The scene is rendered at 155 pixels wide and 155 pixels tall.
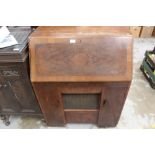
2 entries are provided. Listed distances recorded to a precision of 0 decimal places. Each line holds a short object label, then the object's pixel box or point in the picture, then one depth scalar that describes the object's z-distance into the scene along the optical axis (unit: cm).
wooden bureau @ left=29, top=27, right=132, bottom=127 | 105
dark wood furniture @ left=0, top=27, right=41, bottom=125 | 109
